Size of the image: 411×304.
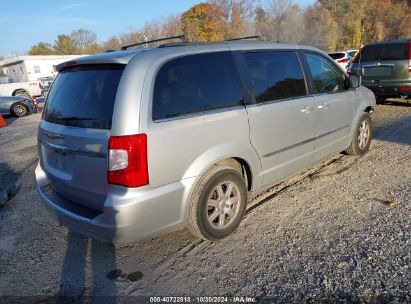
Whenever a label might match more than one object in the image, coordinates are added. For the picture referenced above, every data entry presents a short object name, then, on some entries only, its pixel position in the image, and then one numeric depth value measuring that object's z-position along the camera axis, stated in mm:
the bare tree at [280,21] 47906
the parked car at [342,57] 16808
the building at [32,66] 43031
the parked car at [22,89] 19938
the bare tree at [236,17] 48875
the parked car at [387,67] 7988
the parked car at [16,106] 14102
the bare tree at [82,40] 79875
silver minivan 2596
